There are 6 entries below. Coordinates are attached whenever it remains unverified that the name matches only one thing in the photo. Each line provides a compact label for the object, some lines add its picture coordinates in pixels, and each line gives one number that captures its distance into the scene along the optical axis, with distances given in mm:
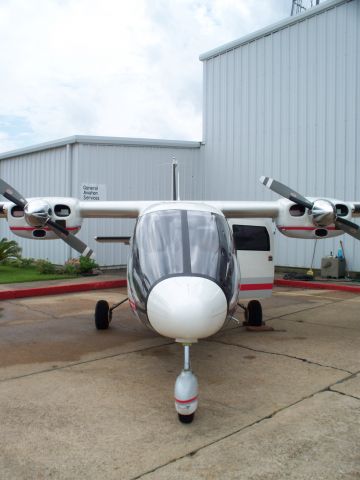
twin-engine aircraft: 4254
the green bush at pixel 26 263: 17684
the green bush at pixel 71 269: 15531
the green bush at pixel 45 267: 15583
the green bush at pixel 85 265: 15508
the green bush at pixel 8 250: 16500
